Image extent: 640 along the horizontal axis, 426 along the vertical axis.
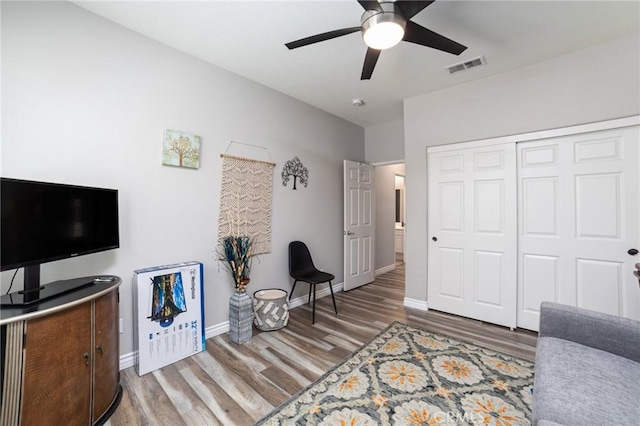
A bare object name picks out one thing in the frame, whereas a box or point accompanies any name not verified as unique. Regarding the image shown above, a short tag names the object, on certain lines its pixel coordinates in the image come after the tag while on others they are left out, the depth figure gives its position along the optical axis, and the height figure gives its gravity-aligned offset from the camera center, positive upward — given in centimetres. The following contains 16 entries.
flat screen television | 136 -7
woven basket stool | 278 -105
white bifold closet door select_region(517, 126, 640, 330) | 234 -11
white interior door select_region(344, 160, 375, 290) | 416 -19
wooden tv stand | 122 -76
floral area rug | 162 -125
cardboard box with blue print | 210 -85
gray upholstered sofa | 106 -78
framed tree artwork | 237 +59
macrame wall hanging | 281 +15
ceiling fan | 156 +116
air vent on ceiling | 264 +151
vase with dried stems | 256 -68
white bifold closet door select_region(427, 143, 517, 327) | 288 -24
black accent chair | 318 -71
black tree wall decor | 341 +55
